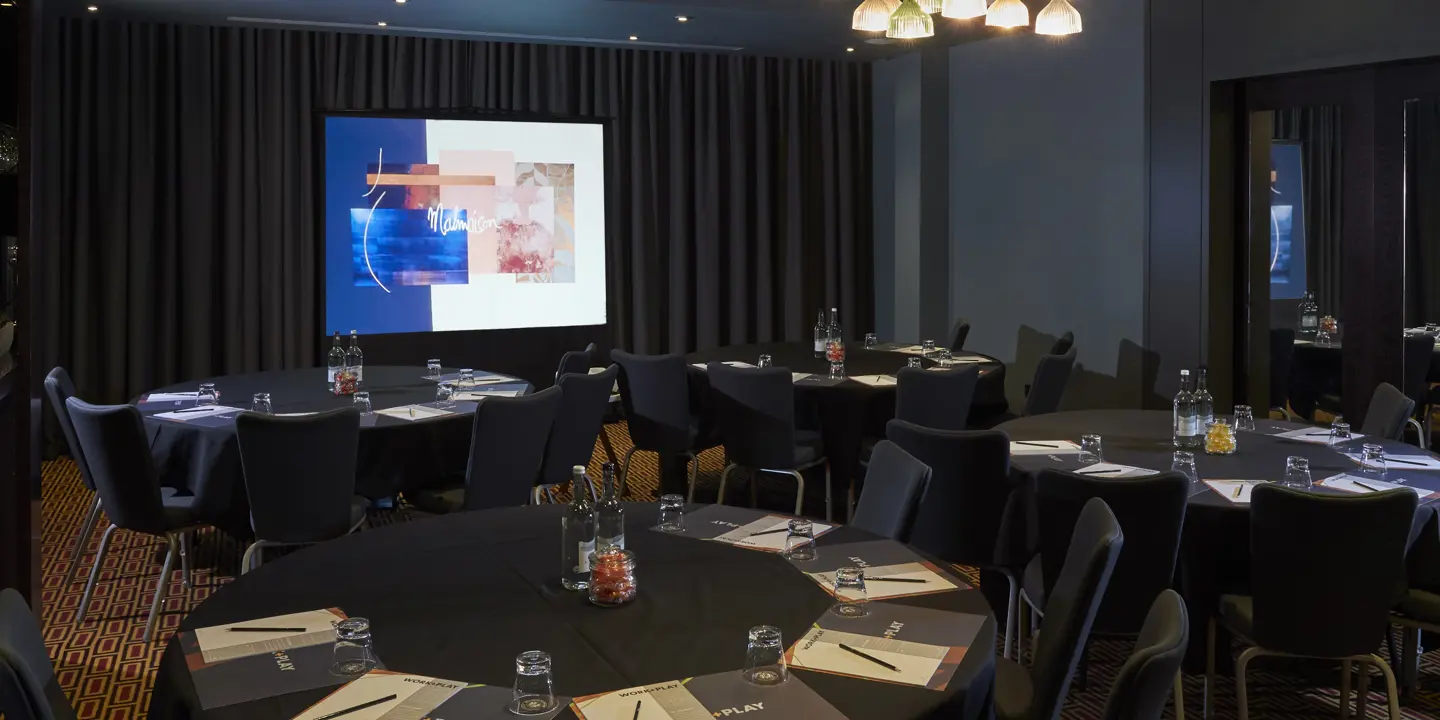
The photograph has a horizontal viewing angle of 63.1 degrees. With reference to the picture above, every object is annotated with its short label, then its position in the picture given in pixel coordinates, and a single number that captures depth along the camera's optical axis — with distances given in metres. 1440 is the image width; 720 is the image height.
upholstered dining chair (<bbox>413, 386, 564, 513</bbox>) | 4.06
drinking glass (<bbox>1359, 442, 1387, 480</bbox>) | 3.41
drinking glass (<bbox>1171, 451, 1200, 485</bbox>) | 3.44
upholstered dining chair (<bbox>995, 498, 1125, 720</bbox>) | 2.14
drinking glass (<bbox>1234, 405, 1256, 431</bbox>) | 4.25
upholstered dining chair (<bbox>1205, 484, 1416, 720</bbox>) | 2.76
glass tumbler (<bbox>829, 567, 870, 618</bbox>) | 2.17
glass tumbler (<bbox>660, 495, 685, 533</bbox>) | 2.80
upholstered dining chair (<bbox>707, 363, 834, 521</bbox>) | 5.10
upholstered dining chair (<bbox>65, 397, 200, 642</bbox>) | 4.00
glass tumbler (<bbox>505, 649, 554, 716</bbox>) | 1.69
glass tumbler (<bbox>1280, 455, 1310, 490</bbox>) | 3.26
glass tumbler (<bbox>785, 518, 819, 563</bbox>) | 2.51
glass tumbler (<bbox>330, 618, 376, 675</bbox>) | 1.86
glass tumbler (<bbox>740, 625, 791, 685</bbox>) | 1.83
